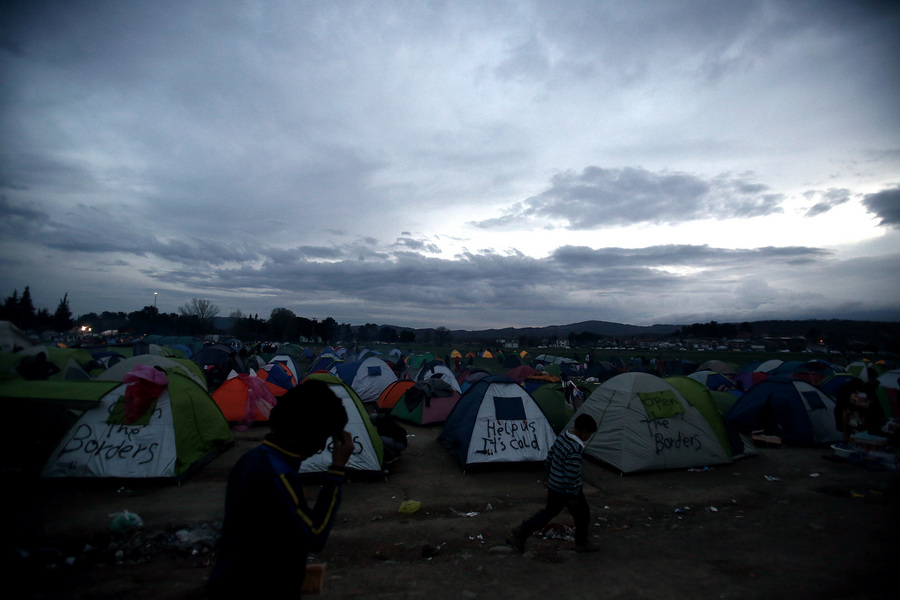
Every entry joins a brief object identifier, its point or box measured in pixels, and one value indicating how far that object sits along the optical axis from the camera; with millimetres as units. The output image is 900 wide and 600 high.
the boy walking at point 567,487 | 5355
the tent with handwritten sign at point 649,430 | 9172
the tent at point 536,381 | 15714
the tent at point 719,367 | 26422
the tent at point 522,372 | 20375
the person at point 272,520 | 1902
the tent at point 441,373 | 16033
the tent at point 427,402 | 13516
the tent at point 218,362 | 21094
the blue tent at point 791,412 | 11695
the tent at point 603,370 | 27784
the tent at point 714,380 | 17905
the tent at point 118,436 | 7332
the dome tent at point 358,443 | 8055
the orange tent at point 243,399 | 12773
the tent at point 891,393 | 11130
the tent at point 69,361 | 11222
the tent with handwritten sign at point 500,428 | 9062
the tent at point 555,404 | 12422
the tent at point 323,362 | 22797
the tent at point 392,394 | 14750
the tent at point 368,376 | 17719
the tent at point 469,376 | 17962
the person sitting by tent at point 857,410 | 9758
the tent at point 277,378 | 15230
